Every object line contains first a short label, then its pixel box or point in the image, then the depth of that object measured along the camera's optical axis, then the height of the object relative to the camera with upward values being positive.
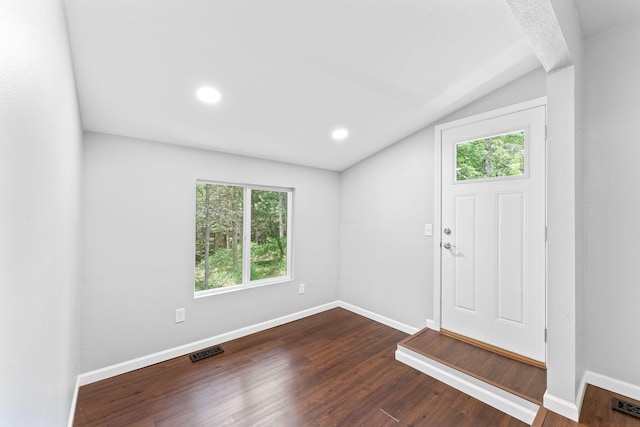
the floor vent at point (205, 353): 2.52 -1.26
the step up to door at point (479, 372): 1.88 -1.16
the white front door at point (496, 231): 2.27 -0.12
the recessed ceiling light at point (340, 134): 2.78 +0.82
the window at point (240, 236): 2.81 -0.23
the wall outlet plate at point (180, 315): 2.56 -0.91
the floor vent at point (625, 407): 1.71 -1.17
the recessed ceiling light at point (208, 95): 1.90 +0.83
